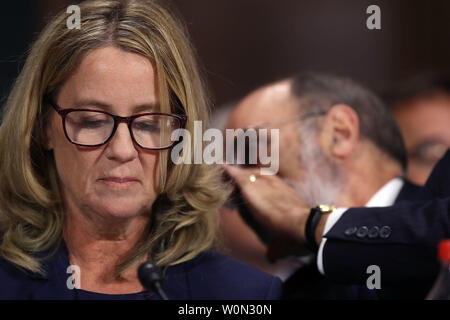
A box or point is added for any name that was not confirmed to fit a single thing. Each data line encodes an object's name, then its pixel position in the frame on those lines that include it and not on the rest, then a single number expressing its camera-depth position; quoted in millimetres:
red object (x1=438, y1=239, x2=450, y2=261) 3341
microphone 3403
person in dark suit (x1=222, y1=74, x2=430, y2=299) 3794
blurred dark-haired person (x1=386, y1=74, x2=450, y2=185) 4105
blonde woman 3496
